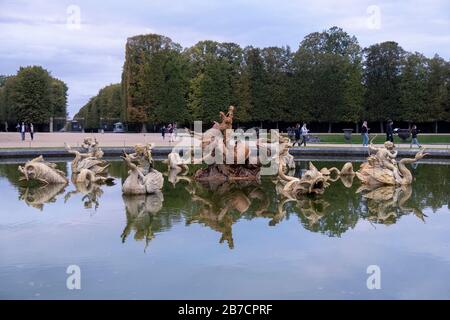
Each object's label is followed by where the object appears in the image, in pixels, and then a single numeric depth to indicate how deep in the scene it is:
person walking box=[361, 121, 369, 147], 27.23
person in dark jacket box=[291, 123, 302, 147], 30.33
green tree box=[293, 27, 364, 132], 46.12
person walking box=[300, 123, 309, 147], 28.86
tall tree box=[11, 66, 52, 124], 58.31
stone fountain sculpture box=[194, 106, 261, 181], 16.03
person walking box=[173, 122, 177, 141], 37.05
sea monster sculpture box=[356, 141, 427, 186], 14.73
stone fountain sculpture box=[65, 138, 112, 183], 15.64
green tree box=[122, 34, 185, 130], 50.84
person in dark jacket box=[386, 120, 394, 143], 27.20
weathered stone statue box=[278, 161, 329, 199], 13.04
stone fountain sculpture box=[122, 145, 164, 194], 13.06
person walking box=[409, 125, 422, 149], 27.56
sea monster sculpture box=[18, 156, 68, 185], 15.12
